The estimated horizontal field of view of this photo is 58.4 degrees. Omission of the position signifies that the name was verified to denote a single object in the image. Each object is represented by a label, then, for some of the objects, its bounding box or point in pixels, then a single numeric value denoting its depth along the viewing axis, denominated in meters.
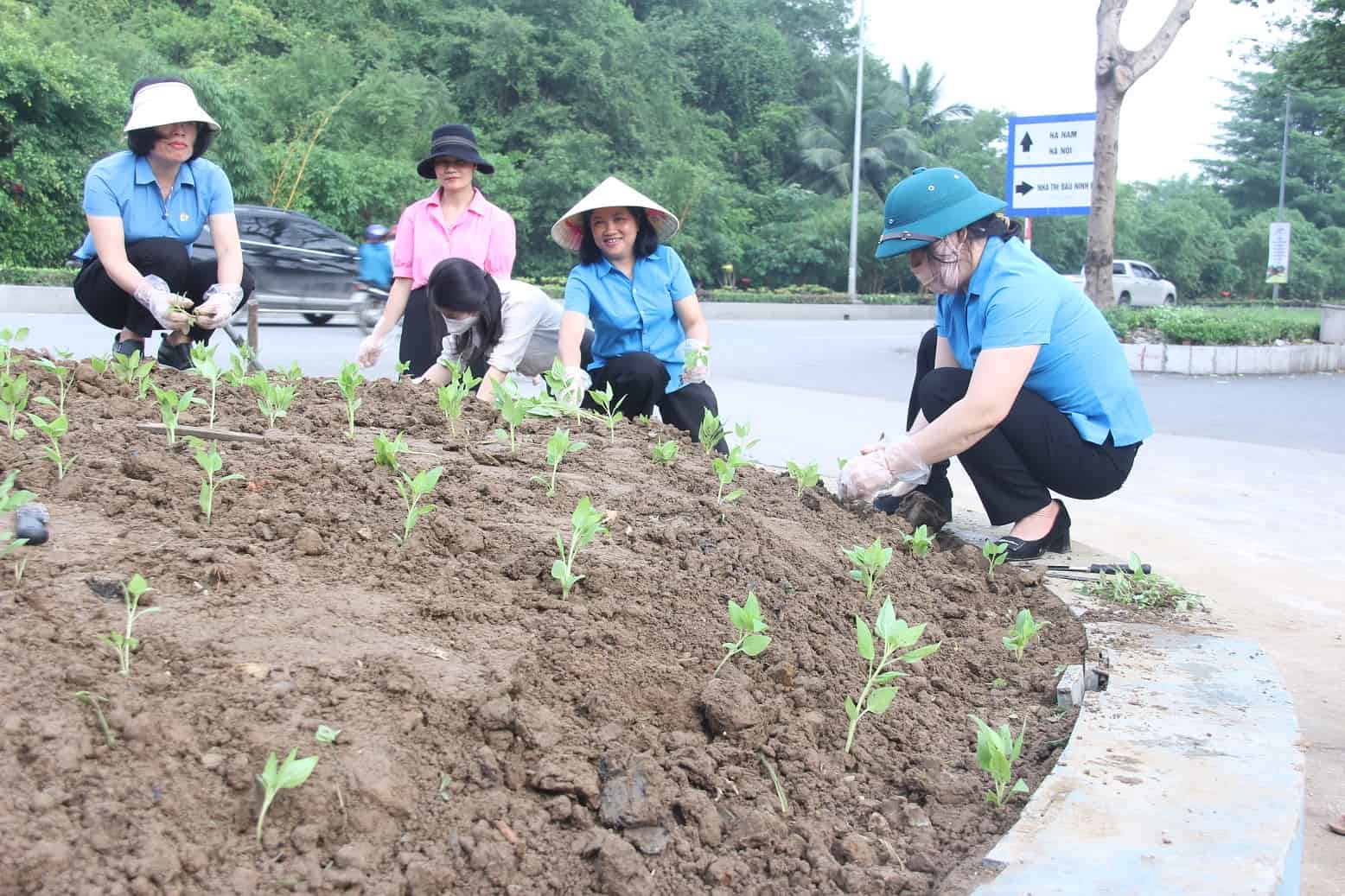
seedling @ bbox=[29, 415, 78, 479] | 2.62
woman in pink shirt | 5.97
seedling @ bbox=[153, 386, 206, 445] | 3.01
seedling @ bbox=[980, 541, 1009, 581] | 3.24
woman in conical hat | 5.16
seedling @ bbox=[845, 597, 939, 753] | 2.13
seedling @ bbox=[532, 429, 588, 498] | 3.01
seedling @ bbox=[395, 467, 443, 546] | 2.48
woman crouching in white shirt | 5.23
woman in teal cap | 3.56
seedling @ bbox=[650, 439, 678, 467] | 3.52
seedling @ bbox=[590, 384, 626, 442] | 3.94
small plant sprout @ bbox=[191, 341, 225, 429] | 3.40
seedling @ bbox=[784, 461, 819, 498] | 3.67
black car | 15.43
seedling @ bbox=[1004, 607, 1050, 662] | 2.65
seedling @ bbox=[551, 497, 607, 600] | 2.36
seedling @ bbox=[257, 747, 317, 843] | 1.61
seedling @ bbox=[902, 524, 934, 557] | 3.28
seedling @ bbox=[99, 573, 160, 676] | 1.86
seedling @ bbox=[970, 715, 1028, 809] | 1.96
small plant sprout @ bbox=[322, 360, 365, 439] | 3.44
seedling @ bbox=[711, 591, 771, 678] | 2.17
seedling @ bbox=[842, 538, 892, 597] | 2.78
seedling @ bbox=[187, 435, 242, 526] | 2.48
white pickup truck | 32.47
